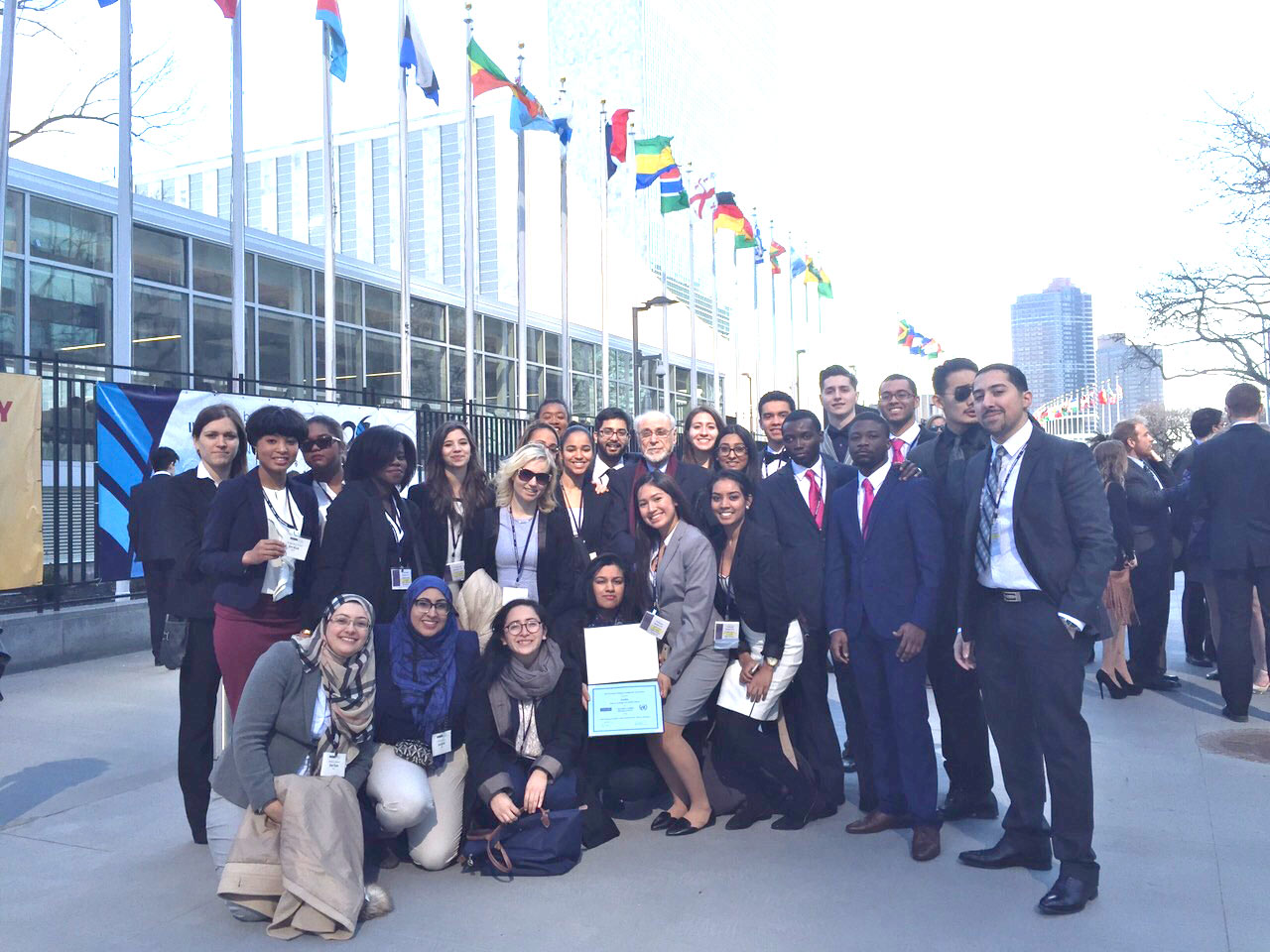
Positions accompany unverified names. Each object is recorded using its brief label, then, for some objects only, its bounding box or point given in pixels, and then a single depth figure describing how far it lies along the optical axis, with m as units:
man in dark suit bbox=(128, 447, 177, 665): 8.07
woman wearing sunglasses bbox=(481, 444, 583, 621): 5.25
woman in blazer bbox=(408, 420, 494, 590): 5.34
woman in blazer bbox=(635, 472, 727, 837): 4.90
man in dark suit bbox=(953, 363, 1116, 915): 3.91
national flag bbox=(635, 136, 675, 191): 19.81
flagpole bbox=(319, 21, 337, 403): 13.15
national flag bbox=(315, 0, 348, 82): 13.27
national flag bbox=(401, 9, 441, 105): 14.30
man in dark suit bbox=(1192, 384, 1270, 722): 6.76
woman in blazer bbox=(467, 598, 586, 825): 4.55
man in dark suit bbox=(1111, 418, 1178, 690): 7.77
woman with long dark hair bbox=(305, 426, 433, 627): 4.74
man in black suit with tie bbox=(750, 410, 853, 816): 5.09
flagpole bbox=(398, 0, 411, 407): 14.28
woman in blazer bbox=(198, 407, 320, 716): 4.45
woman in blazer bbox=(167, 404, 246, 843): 4.60
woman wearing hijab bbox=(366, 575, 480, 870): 4.40
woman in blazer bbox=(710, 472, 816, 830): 4.91
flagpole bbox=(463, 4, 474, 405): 15.50
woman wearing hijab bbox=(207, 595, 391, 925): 3.92
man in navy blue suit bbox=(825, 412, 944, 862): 4.50
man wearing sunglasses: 4.86
